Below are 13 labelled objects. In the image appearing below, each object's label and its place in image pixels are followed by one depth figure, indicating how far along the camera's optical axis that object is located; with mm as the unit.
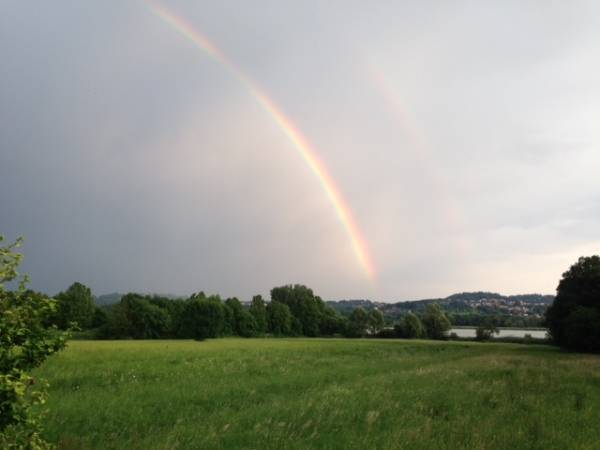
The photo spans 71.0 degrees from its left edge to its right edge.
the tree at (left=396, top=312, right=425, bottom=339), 106562
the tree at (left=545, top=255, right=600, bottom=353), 49491
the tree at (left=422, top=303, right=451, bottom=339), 112250
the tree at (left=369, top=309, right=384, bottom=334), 120312
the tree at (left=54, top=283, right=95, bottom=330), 97250
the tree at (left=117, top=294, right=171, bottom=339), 96125
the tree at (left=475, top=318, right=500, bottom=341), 98475
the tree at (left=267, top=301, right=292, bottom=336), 117156
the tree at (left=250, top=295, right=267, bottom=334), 112750
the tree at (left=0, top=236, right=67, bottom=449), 3928
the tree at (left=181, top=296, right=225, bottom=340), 90938
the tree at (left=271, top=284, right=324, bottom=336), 125000
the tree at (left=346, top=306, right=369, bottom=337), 119312
